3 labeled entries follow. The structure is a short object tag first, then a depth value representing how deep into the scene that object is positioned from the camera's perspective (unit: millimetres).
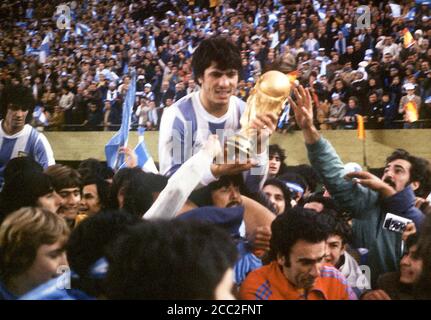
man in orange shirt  2205
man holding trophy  2461
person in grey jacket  2338
